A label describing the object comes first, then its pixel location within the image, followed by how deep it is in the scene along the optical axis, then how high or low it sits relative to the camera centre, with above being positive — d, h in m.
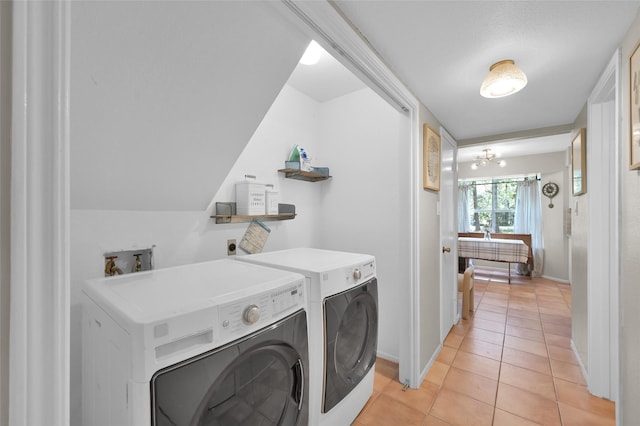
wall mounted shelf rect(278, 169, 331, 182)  2.21 +0.33
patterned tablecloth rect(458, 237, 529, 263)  4.66 -0.67
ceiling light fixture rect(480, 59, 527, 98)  1.41 +0.71
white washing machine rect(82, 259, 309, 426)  0.71 -0.43
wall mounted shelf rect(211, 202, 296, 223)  1.74 -0.02
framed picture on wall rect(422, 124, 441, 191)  2.06 +0.44
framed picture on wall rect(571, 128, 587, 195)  2.00 +0.40
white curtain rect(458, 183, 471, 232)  6.25 +0.11
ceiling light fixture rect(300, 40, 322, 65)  1.73 +1.06
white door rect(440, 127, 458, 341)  2.59 -0.23
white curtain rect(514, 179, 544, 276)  5.16 -0.09
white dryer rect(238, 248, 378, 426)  1.28 -0.61
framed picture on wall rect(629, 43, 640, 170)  1.12 +0.44
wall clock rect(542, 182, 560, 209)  5.00 +0.43
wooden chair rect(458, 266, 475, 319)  3.17 -0.92
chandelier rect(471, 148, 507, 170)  4.39 +0.97
